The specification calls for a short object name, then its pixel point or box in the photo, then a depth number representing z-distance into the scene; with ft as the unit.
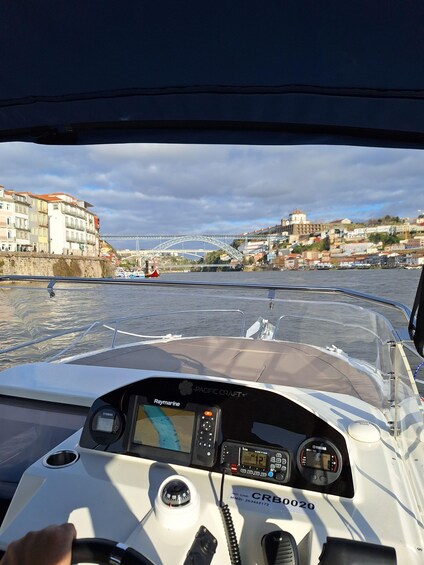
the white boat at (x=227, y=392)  3.03
